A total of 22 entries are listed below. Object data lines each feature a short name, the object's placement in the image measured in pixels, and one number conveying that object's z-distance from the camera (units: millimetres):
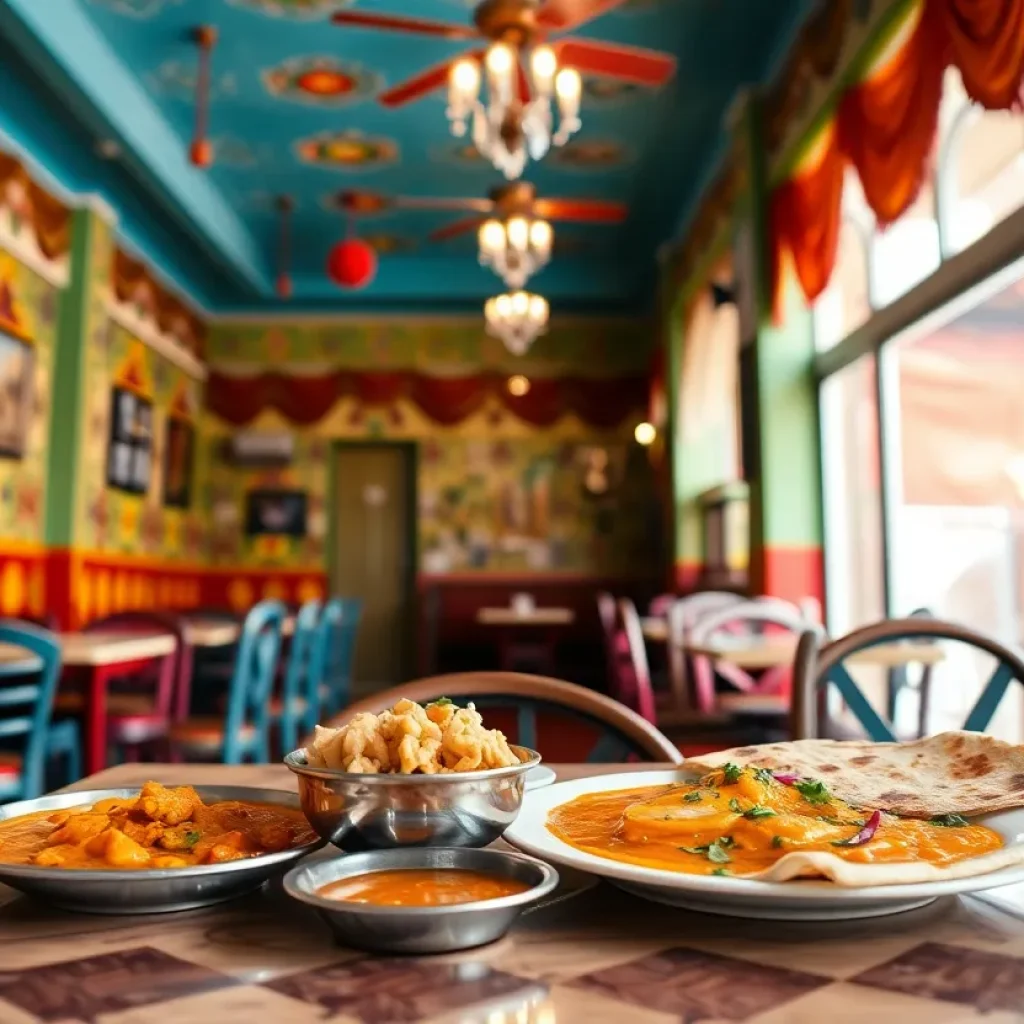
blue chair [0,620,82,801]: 2730
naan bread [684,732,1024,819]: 912
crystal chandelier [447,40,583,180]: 3768
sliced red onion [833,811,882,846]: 772
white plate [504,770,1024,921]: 674
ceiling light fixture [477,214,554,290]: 5500
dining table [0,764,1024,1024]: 583
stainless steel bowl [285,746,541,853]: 754
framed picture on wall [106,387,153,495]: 7434
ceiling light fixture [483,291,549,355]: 6754
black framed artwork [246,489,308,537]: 9688
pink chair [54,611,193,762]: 3904
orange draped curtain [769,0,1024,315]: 3154
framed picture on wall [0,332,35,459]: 6039
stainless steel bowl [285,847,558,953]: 637
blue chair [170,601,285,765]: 3566
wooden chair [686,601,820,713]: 4062
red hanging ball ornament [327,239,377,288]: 6519
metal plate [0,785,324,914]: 715
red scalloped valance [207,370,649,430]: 9781
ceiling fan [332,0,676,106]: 3709
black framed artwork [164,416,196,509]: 8820
